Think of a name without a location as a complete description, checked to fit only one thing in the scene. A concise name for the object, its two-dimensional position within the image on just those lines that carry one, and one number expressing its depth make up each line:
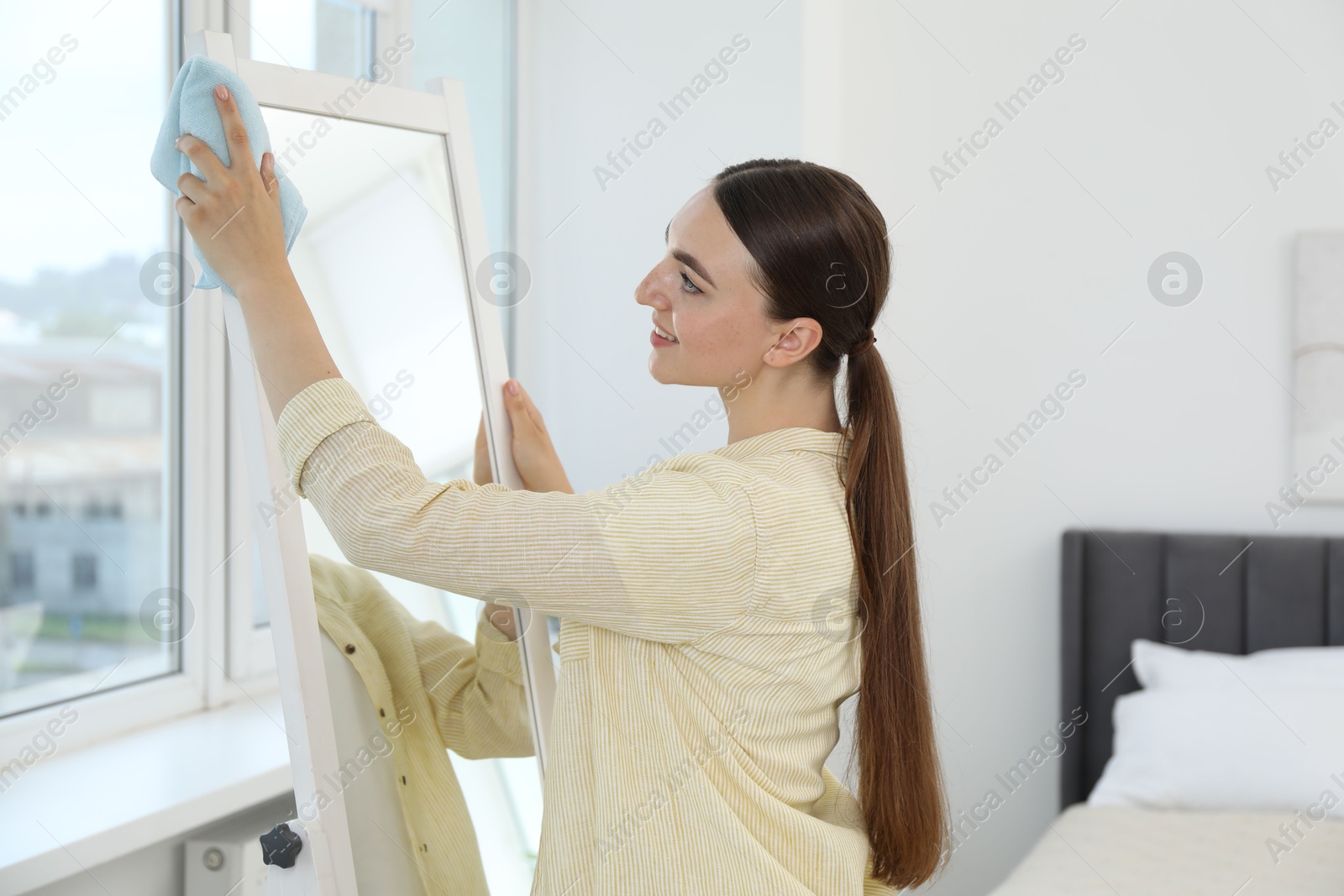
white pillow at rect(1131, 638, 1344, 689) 2.25
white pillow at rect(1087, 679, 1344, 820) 2.12
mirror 1.19
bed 1.95
